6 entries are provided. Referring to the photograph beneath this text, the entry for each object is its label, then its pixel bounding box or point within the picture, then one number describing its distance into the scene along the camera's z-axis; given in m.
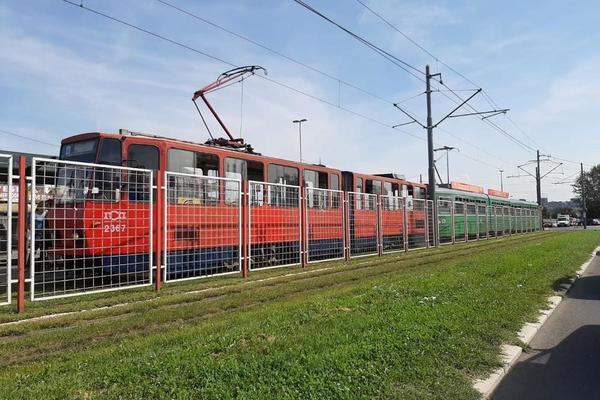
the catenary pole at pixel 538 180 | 62.34
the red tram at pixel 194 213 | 9.33
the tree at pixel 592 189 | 112.38
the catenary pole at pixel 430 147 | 25.84
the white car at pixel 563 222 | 89.75
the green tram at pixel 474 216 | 28.23
